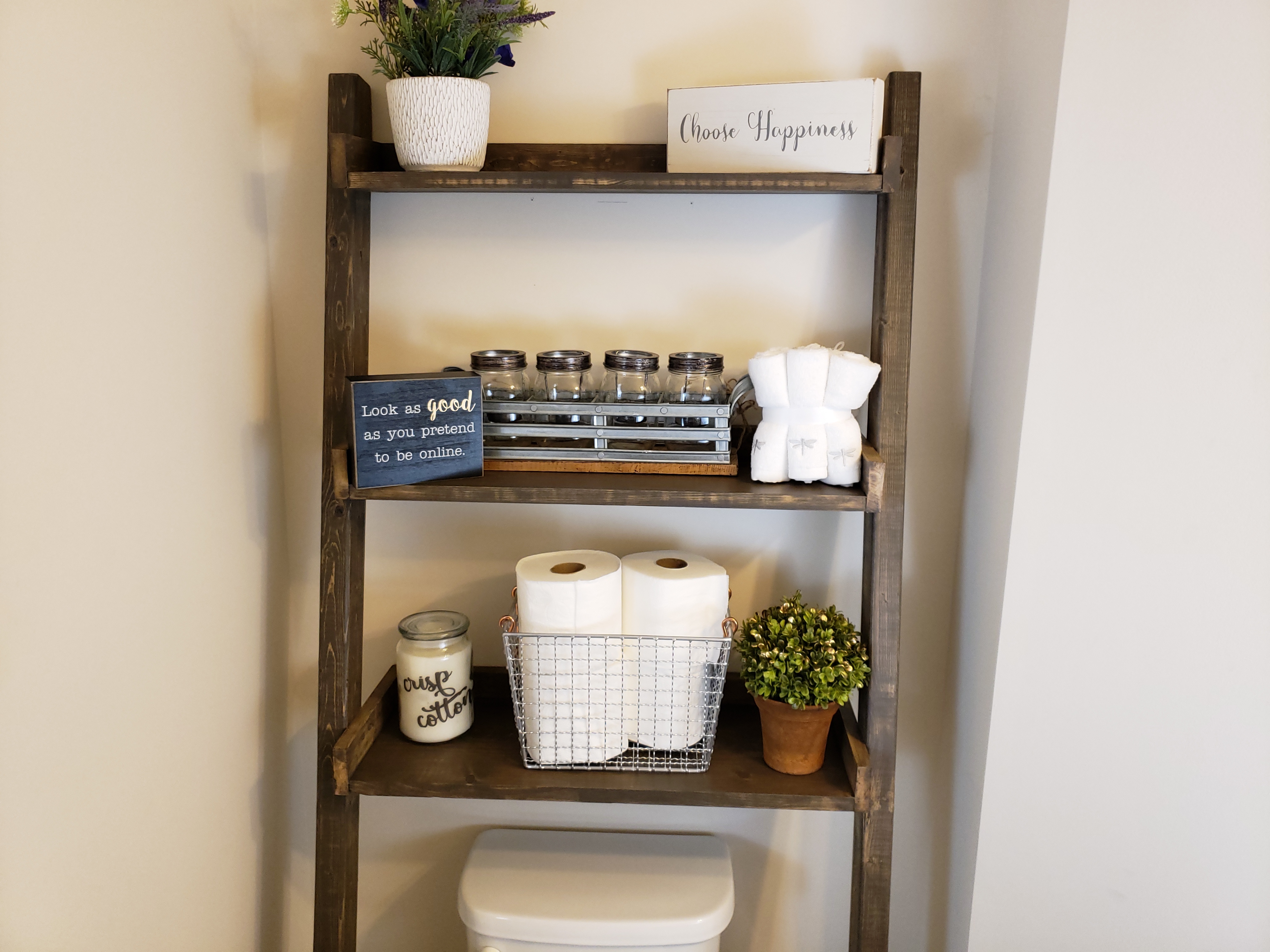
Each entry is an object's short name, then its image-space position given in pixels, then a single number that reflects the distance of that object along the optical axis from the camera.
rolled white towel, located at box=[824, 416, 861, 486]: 1.11
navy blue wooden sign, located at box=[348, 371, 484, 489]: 1.09
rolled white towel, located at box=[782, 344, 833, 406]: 1.09
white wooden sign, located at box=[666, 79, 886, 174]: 1.09
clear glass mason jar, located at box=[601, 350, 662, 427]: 1.16
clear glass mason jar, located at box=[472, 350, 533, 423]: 1.18
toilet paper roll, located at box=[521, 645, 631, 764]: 1.15
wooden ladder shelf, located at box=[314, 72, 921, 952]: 1.09
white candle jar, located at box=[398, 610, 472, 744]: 1.23
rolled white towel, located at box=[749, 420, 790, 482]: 1.12
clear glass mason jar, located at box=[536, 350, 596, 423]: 1.17
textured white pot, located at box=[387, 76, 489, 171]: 1.09
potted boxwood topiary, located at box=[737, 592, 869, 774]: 1.11
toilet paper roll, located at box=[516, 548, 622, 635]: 1.13
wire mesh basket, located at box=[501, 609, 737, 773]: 1.15
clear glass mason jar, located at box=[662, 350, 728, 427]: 1.16
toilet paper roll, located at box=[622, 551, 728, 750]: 1.16
